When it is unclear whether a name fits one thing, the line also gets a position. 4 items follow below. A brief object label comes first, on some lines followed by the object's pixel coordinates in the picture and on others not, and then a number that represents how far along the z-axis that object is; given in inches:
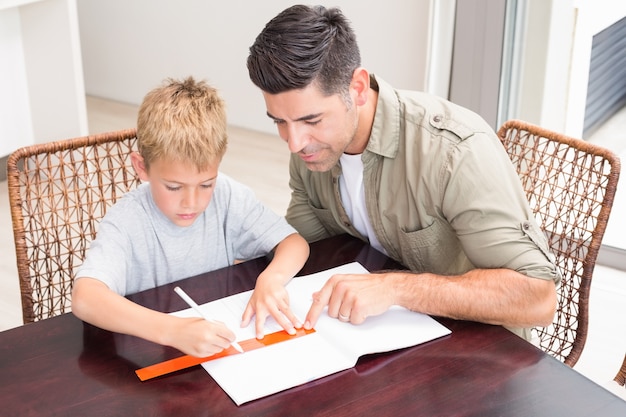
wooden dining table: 46.5
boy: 54.3
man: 56.5
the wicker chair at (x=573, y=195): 67.9
